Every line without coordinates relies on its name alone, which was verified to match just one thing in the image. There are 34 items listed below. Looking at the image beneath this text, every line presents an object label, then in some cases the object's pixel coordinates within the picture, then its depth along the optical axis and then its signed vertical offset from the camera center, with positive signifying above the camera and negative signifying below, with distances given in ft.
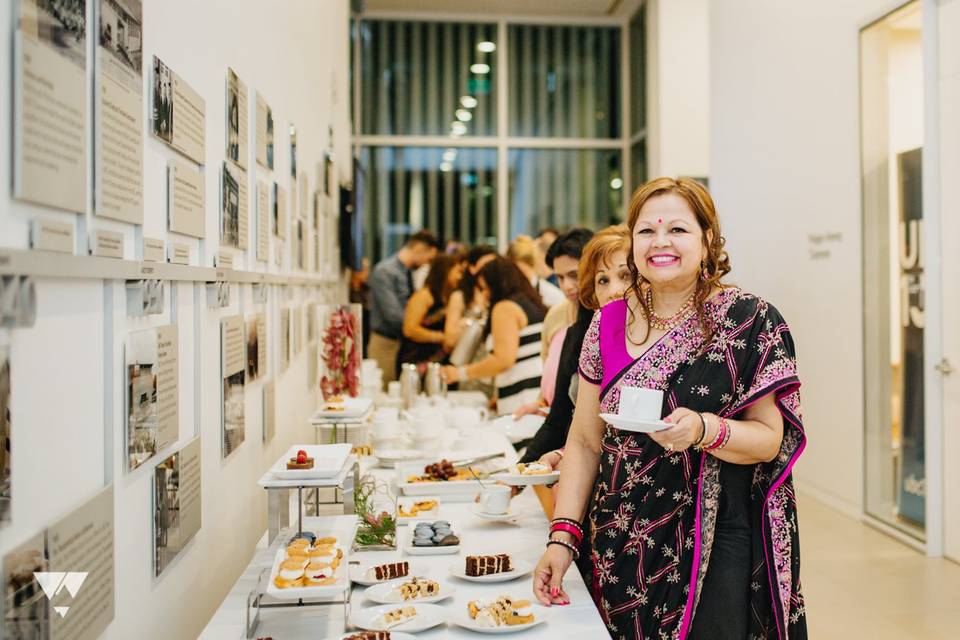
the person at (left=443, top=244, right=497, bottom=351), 19.89 +0.55
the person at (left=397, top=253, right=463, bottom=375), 21.88 +0.37
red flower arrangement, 11.42 -0.47
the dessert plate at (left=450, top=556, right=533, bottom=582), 6.03 -1.80
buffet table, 5.20 -1.84
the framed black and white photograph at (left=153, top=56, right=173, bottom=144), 5.43 +1.45
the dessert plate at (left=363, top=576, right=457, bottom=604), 5.54 -1.78
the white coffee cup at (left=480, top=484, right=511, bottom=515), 7.61 -1.59
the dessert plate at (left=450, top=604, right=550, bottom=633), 5.09 -1.82
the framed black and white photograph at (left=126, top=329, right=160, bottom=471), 4.97 -0.44
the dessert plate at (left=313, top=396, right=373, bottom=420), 9.65 -0.99
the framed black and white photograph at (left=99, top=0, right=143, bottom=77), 4.50 +1.63
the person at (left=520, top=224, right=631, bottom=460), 8.29 +0.20
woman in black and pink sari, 5.84 -1.05
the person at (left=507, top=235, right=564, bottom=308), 21.79 +1.80
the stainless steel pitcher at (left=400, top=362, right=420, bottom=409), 15.52 -1.13
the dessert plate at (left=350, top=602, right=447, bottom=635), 5.08 -1.80
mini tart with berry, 5.90 -0.95
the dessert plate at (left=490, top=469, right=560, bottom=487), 7.44 -1.36
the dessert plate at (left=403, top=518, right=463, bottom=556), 6.70 -1.79
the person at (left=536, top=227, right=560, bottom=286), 22.67 +2.15
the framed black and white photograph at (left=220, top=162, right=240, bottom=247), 7.56 +1.05
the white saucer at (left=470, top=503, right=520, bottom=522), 7.51 -1.71
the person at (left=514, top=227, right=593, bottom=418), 10.35 +0.57
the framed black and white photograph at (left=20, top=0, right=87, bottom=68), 3.59 +1.35
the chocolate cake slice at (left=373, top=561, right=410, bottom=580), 5.89 -1.72
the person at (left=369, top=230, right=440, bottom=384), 24.85 +1.18
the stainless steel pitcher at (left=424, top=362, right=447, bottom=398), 16.38 -1.13
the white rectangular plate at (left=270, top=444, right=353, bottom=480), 5.80 -1.00
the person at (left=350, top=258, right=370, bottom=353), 27.43 +1.15
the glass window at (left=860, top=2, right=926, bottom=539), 14.62 +0.96
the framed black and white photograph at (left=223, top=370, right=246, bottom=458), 7.53 -0.82
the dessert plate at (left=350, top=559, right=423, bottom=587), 5.83 -1.75
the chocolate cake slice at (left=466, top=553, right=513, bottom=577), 6.05 -1.74
